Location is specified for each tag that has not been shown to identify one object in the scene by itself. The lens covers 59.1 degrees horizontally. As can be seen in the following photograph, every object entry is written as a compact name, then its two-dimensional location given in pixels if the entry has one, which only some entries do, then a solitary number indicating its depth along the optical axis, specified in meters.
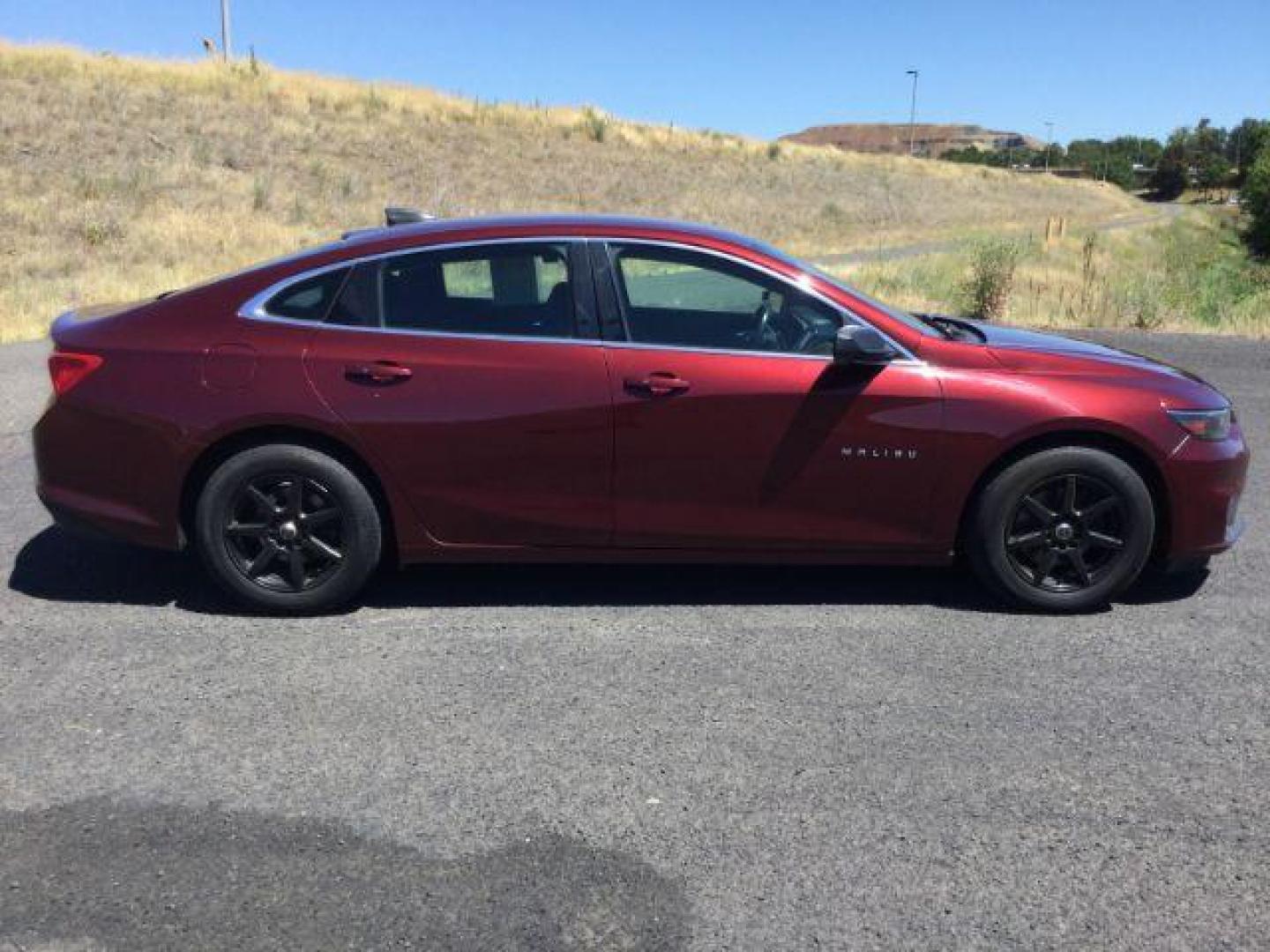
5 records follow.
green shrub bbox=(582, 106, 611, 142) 46.84
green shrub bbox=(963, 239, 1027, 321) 14.38
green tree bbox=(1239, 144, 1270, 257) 52.81
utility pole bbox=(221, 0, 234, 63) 41.88
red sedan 4.39
